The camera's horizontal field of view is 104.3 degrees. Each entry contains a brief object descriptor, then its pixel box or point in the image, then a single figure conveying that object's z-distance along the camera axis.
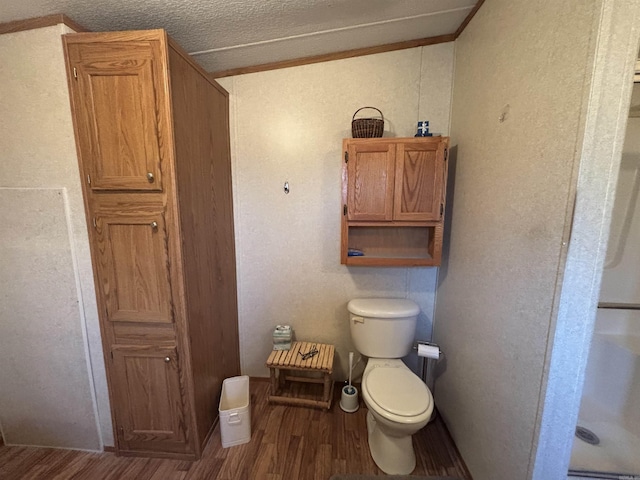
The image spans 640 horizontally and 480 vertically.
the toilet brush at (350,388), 1.76
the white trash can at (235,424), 1.44
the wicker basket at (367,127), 1.47
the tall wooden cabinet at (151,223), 1.09
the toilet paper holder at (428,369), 1.78
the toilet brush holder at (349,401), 1.73
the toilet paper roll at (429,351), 1.54
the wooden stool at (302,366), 1.67
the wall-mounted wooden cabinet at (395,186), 1.44
